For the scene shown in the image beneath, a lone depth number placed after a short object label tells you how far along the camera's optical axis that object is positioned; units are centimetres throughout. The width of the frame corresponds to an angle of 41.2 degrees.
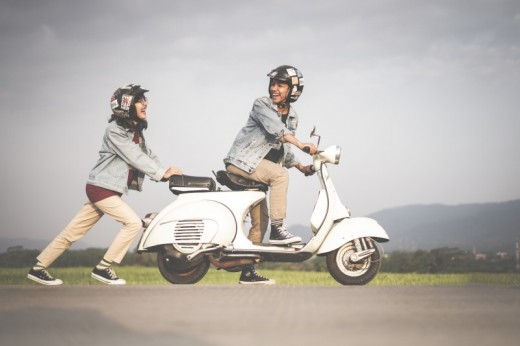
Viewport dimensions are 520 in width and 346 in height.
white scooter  649
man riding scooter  667
